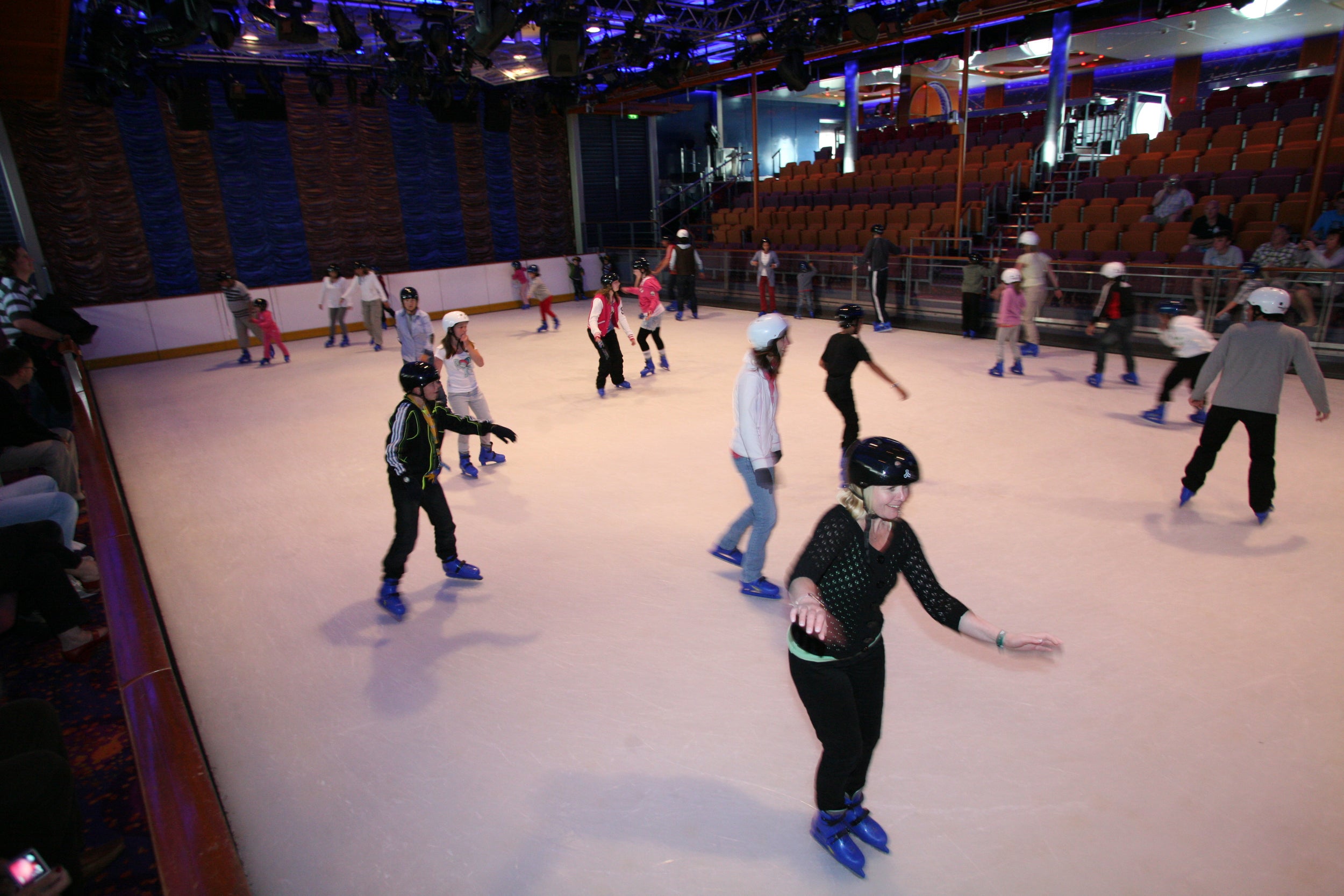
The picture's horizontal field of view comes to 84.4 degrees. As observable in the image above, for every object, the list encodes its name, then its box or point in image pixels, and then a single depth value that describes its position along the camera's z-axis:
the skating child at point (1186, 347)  5.96
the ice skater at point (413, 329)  6.69
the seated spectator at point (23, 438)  4.40
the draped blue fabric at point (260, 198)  13.77
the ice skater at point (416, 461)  3.66
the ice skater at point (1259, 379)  4.07
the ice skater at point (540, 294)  12.69
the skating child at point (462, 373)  5.61
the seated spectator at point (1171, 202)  10.10
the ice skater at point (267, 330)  10.96
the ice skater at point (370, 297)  11.58
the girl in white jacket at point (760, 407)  3.39
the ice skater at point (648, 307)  8.32
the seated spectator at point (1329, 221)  8.43
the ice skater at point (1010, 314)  7.80
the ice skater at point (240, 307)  10.85
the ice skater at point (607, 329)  7.34
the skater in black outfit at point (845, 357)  4.88
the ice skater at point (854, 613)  1.89
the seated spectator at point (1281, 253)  7.97
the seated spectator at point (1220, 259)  8.23
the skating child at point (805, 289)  12.85
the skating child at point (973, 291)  10.07
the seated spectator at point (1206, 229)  9.16
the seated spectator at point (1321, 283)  7.56
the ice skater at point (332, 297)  12.16
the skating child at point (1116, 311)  7.26
